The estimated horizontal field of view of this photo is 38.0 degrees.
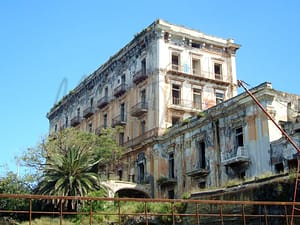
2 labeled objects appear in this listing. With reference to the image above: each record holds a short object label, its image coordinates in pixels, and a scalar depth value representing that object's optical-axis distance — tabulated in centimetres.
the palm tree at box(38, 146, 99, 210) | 2688
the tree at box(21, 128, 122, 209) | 2712
